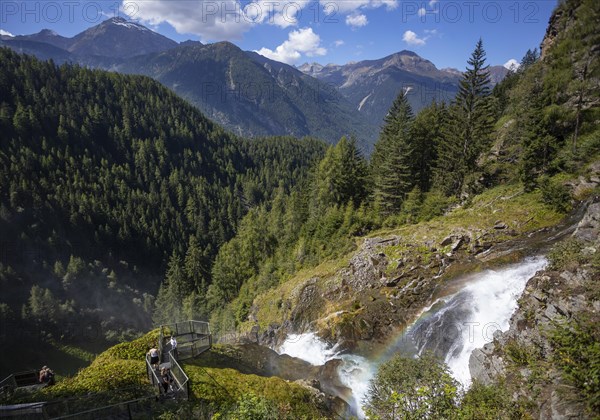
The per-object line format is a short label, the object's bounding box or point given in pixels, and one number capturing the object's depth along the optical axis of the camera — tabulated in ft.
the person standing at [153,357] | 50.78
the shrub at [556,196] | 91.66
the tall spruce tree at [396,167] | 140.74
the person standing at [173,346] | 57.07
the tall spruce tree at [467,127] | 129.59
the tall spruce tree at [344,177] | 168.04
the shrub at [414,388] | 32.68
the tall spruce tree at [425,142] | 154.92
